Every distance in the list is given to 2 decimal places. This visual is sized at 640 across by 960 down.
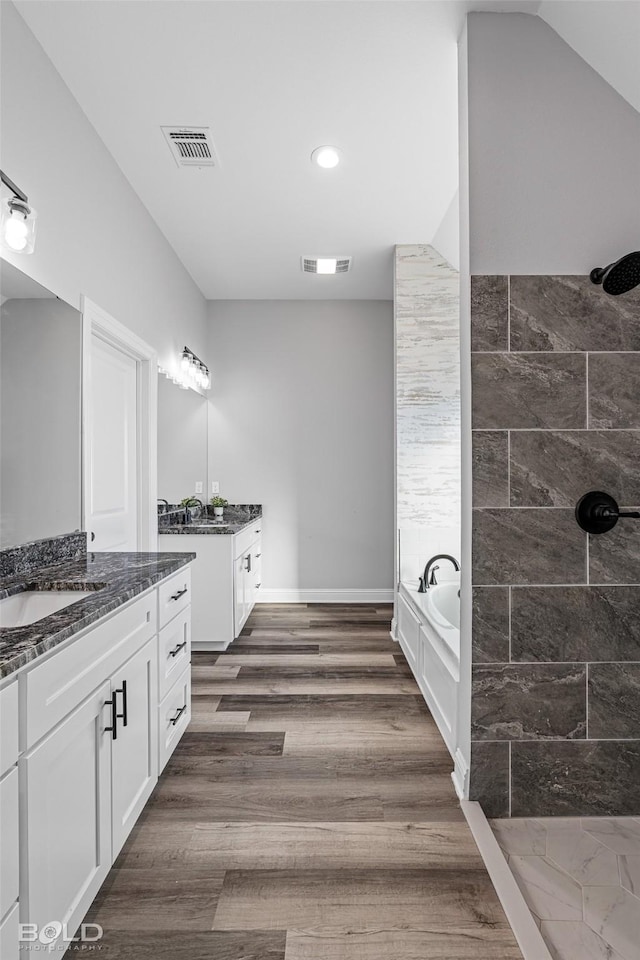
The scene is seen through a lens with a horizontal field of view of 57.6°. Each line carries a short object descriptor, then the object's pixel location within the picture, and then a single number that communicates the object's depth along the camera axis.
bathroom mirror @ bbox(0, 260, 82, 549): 1.98
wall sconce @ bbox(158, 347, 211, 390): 4.14
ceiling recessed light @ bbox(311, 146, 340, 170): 2.86
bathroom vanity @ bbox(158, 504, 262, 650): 3.80
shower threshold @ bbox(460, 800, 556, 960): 1.43
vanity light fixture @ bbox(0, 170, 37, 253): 1.77
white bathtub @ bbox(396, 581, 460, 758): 2.39
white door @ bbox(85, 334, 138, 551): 2.84
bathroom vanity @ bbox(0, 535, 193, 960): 1.12
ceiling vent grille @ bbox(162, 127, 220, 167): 2.69
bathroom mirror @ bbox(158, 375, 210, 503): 3.89
